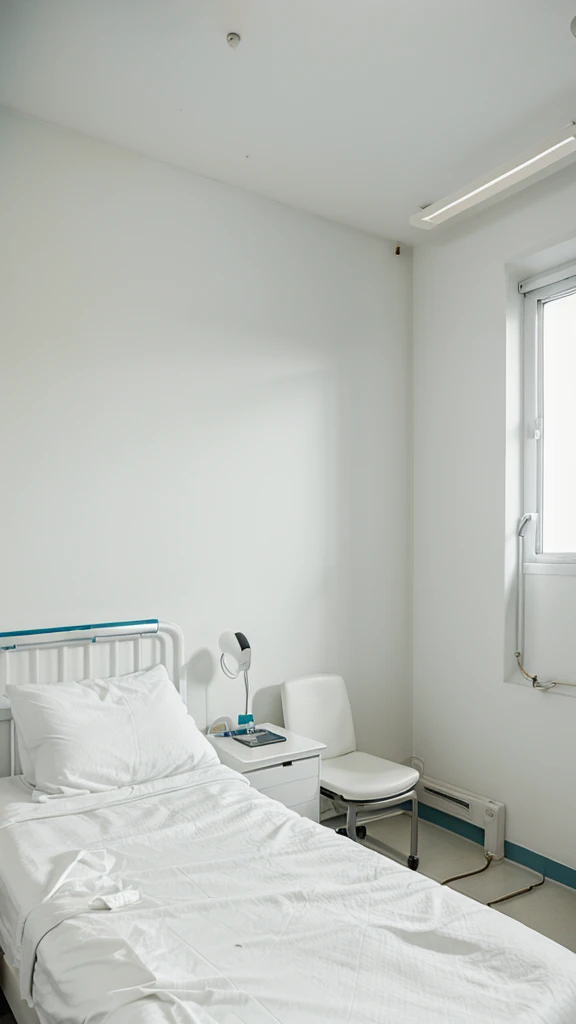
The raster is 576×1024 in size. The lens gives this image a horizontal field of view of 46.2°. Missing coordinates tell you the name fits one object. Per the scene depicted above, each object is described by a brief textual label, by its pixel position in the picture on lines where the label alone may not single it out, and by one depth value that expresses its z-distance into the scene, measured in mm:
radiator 3105
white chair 2797
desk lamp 2828
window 3100
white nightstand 2602
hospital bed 1215
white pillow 2145
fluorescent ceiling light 2348
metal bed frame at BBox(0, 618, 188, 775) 2410
